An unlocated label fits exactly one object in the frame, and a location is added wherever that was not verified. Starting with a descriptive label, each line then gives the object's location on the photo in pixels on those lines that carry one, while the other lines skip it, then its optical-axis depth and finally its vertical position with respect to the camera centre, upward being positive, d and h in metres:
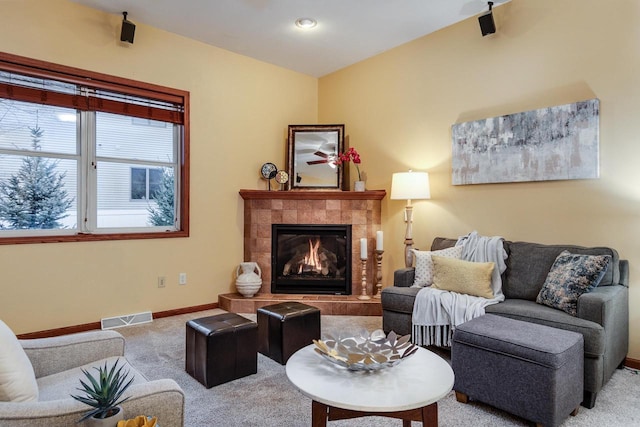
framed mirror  4.84 +0.74
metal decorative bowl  1.63 -0.60
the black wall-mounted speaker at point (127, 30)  3.58 +1.68
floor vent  3.66 -1.01
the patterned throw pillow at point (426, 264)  3.35 -0.43
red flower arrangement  4.55 +0.67
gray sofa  2.23 -0.62
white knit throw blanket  2.86 -0.68
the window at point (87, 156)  3.29 +0.55
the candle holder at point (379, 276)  4.31 -0.67
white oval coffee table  1.41 -0.66
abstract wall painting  2.98 +0.58
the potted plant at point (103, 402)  1.10 -0.54
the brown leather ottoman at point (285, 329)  2.86 -0.86
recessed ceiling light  3.78 +1.86
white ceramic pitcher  4.30 -0.71
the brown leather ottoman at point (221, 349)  2.46 -0.87
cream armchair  1.14 -0.60
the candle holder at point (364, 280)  4.27 -0.72
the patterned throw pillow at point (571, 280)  2.49 -0.42
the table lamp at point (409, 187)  3.80 +0.27
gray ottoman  1.94 -0.80
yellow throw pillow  2.96 -0.47
